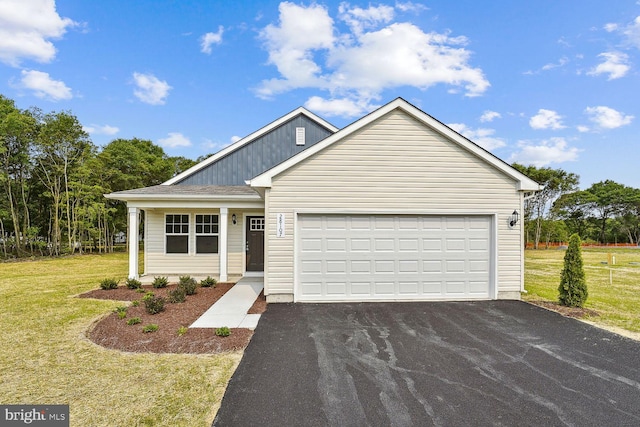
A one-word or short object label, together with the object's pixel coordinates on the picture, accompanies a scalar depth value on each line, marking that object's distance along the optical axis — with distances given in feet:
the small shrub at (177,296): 25.02
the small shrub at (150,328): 17.99
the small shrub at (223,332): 17.17
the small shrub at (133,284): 30.81
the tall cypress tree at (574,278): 23.65
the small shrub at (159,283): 30.81
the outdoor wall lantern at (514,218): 25.81
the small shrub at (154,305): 21.79
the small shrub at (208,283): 31.78
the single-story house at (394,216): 25.26
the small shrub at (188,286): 27.83
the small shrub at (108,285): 30.53
